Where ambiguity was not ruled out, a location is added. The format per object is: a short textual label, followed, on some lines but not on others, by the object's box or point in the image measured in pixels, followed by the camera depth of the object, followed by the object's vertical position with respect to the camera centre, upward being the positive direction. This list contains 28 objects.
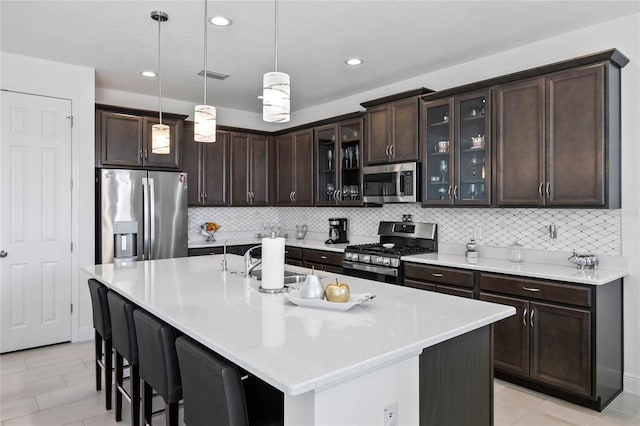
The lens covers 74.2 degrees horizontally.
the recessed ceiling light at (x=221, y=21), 3.20 +1.47
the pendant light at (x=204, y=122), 2.63 +0.57
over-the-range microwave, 4.27 +0.31
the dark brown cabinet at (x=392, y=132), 4.29 +0.85
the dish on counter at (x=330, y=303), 1.92 -0.42
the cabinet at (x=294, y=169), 5.61 +0.61
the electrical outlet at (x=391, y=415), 1.43 -0.69
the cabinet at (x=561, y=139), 3.00 +0.56
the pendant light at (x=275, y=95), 2.07 +0.58
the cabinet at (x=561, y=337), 2.86 -0.91
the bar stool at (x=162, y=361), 1.86 -0.67
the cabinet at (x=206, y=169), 5.45 +0.58
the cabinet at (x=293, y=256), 5.43 -0.56
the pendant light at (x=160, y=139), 2.99 +0.52
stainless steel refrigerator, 4.50 -0.02
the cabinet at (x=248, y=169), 5.87 +0.62
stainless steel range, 4.13 -0.39
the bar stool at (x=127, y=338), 2.26 -0.69
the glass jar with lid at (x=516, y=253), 3.65 -0.35
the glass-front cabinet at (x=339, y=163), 5.01 +0.61
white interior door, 4.03 -0.08
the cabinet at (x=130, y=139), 4.64 +0.84
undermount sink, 2.86 -0.44
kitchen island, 1.26 -0.46
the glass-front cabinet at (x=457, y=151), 3.71 +0.57
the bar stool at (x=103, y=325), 2.76 -0.75
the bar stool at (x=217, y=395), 1.39 -0.65
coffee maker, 5.50 -0.22
